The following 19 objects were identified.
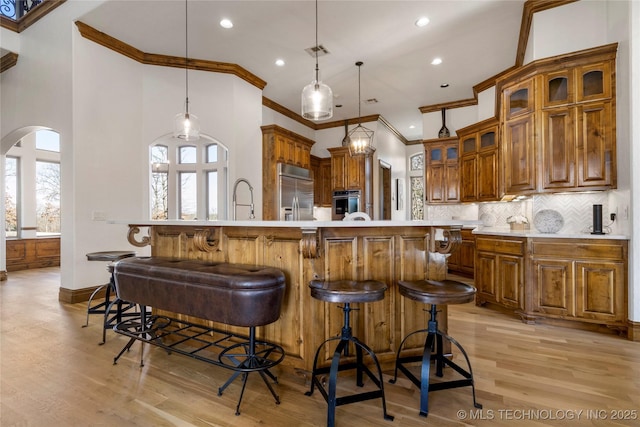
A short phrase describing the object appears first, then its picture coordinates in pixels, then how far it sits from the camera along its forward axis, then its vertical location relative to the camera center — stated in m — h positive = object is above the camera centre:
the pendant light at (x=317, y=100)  2.73 +1.01
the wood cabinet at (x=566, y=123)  3.13 +0.95
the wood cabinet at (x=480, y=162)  4.87 +0.84
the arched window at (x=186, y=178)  7.62 +0.90
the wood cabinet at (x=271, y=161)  5.50 +0.95
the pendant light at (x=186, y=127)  3.48 +0.99
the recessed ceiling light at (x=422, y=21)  3.75 +2.36
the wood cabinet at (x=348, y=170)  6.88 +0.97
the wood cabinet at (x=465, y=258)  5.52 -0.84
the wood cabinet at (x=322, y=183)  7.52 +0.73
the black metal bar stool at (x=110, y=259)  2.85 -0.45
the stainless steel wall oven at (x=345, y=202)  6.88 +0.24
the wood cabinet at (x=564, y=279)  2.90 -0.69
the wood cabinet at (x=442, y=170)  6.27 +0.86
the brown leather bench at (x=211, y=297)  1.84 -0.55
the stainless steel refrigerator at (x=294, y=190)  5.52 +0.44
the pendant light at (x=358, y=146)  4.88 +1.06
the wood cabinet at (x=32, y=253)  6.21 -0.80
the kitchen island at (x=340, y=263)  2.09 -0.36
